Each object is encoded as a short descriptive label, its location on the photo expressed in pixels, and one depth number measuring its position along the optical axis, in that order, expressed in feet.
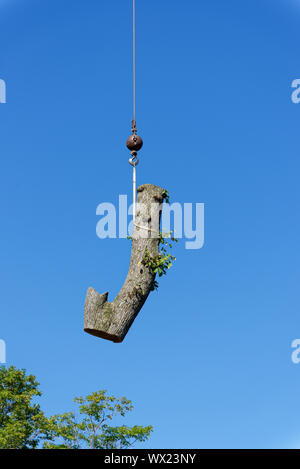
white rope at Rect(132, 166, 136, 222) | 25.20
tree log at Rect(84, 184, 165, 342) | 24.40
